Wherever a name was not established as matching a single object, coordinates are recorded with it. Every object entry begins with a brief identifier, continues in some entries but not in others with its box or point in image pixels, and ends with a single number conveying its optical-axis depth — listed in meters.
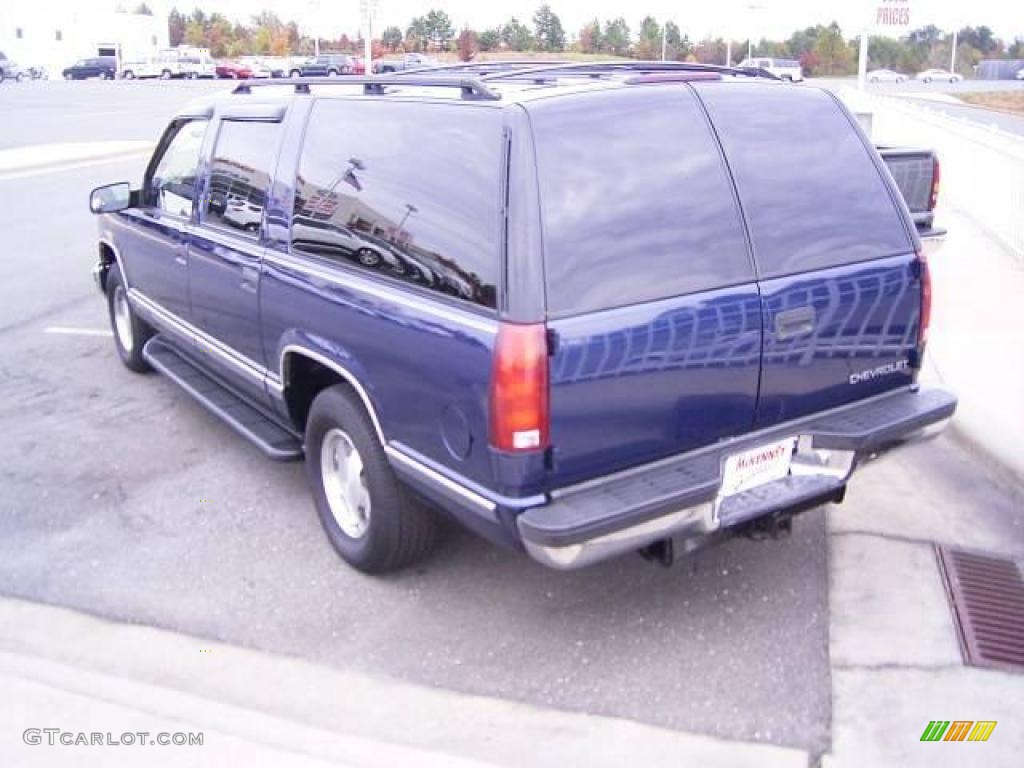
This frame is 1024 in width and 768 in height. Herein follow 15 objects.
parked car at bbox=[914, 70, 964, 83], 76.84
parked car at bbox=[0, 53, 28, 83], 60.23
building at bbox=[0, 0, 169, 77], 92.75
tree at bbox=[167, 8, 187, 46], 105.85
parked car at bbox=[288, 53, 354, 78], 53.14
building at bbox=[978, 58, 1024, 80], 84.00
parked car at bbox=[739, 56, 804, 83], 43.19
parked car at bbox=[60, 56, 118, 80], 66.00
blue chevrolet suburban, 3.34
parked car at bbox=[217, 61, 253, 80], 66.44
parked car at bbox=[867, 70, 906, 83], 75.00
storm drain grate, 3.80
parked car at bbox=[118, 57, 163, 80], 66.25
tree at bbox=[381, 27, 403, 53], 78.56
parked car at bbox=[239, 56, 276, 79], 63.78
